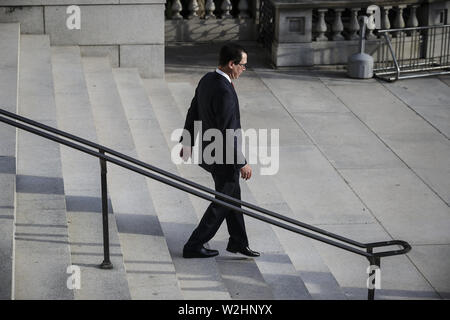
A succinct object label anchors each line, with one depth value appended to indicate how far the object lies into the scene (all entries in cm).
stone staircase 1343
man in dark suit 1500
